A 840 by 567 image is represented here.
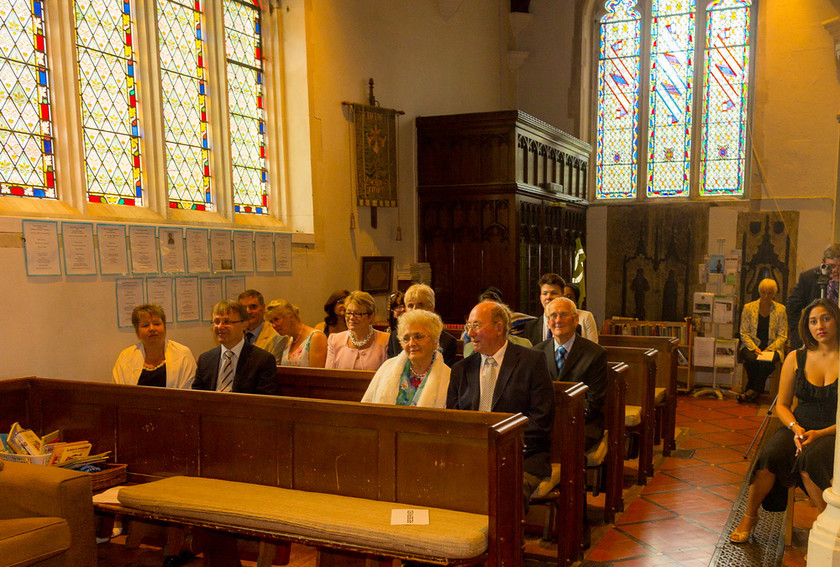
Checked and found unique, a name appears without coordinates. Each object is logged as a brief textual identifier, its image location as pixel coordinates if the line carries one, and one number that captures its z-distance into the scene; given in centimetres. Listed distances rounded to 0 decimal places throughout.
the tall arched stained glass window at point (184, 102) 579
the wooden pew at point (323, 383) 421
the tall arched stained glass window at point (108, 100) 509
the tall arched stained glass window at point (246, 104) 649
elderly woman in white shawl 352
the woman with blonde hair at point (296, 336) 490
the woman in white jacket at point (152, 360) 434
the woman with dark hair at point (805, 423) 379
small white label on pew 274
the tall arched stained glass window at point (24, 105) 455
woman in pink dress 453
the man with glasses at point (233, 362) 394
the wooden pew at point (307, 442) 285
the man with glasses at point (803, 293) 536
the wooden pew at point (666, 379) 588
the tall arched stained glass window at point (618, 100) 1033
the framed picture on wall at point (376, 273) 763
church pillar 284
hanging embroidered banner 747
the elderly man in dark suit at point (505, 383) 343
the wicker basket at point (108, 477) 347
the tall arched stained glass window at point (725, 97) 966
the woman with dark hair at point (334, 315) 576
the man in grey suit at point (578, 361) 421
